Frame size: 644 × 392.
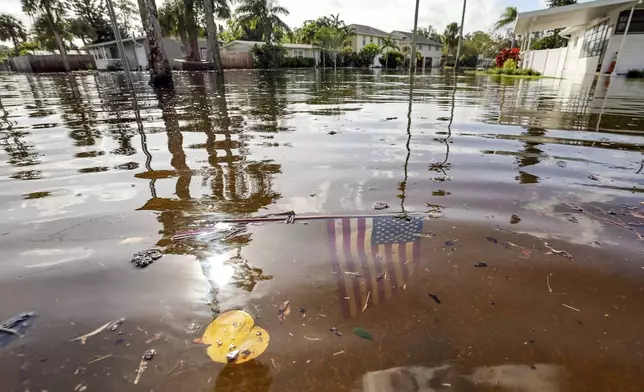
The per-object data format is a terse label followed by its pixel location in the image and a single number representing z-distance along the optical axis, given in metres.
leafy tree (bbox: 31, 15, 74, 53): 37.09
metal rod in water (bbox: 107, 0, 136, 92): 9.77
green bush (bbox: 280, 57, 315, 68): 43.18
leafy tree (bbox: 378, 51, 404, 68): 52.10
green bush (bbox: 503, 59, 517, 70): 28.86
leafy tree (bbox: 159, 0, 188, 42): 36.69
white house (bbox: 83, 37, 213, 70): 38.44
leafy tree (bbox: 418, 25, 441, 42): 78.19
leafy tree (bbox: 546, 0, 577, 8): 36.59
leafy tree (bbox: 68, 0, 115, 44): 42.75
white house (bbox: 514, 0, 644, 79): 18.58
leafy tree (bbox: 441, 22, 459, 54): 64.56
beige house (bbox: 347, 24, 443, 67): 60.12
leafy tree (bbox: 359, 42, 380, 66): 48.47
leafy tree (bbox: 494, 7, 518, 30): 36.91
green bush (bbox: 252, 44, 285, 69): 40.25
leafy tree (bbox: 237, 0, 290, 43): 42.25
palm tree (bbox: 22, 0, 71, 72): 35.25
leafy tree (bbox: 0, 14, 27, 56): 54.25
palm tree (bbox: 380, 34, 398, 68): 51.31
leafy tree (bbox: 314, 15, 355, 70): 43.78
